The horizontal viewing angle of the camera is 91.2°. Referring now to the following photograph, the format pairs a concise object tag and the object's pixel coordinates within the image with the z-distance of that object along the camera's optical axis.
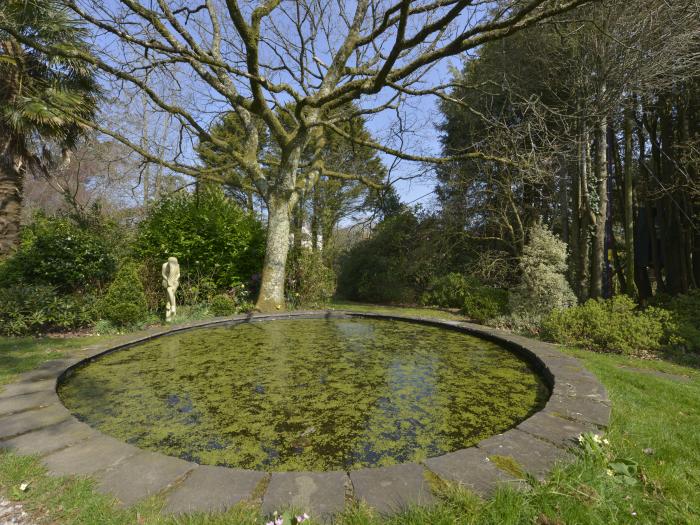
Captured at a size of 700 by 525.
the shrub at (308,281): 8.82
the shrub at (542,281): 7.30
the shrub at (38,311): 5.48
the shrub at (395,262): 11.77
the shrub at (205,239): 8.05
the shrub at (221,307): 7.37
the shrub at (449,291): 10.11
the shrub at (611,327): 5.45
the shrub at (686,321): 5.38
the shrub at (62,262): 6.33
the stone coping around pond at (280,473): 1.62
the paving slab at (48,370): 3.29
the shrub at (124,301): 5.92
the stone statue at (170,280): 6.77
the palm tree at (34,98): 6.98
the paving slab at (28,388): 2.90
